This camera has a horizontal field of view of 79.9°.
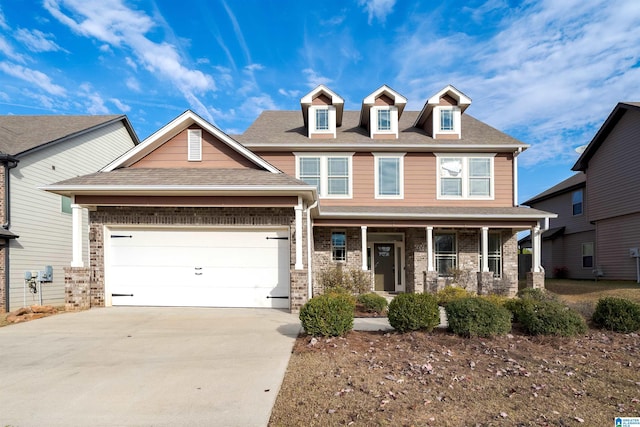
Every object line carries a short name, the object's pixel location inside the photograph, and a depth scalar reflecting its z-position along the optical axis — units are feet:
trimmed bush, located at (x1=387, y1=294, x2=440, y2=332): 22.56
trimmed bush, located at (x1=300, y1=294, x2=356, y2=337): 21.42
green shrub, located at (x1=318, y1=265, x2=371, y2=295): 40.34
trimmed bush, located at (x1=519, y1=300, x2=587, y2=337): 22.44
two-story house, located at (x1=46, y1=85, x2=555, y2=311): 32.07
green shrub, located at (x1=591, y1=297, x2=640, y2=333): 24.08
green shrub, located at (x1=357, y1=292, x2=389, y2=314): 31.77
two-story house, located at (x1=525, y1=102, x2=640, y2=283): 53.47
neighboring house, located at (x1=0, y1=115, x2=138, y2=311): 39.01
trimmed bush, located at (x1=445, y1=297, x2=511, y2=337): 21.93
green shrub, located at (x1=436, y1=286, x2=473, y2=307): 36.40
